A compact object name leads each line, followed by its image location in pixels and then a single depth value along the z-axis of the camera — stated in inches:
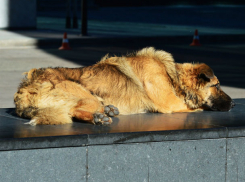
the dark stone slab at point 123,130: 351.6
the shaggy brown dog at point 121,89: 423.2
